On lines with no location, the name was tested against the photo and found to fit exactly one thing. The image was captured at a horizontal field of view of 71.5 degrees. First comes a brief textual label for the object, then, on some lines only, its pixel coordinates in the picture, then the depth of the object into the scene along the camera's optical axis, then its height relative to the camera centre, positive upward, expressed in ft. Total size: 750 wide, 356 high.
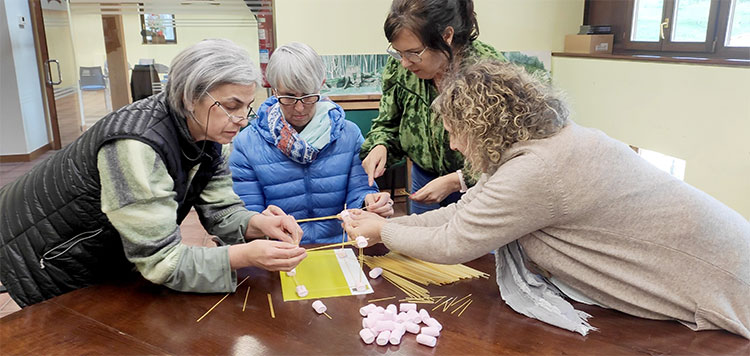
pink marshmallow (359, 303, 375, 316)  4.57 -2.27
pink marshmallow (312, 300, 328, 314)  4.62 -2.27
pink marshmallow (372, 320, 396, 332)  4.26 -2.25
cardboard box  15.38 -0.02
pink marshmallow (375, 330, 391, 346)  4.12 -2.26
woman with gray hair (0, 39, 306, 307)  4.47 -1.33
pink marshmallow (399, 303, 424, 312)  4.64 -2.28
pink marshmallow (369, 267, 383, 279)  5.36 -2.29
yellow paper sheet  5.00 -2.32
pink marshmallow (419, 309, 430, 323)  4.45 -2.25
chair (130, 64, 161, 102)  18.63 -1.20
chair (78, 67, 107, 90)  20.61 -1.23
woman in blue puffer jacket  7.39 -1.61
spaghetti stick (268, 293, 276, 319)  4.57 -2.30
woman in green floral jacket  6.59 -0.69
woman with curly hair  4.32 -1.47
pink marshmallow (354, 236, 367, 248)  5.42 -1.99
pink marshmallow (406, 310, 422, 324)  4.43 -2.26
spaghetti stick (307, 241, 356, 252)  5.91 -2.31
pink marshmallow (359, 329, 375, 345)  4.15 -2.26
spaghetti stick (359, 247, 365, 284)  5.38 -2.29
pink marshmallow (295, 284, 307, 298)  4.92 -2.27
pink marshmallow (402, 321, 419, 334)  4.30 -2.28
